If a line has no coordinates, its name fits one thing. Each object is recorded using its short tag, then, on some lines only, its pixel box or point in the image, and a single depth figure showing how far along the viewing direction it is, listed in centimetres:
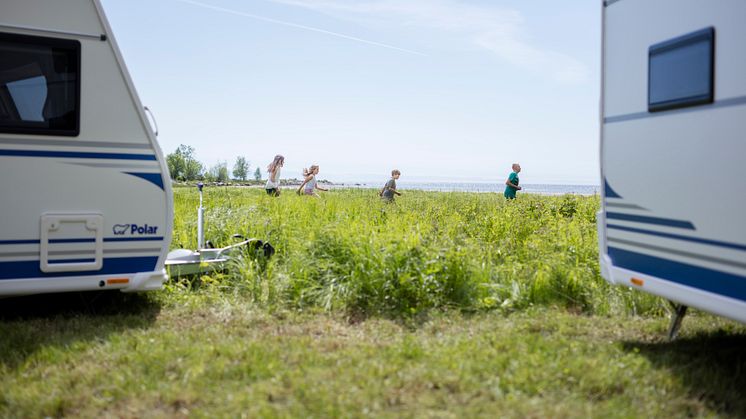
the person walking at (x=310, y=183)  1470
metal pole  700
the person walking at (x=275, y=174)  1467
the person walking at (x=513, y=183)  1586
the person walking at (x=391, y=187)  1402
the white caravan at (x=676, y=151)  400
